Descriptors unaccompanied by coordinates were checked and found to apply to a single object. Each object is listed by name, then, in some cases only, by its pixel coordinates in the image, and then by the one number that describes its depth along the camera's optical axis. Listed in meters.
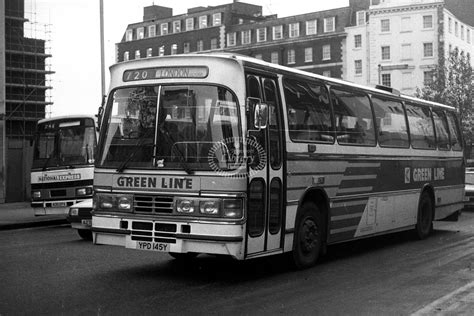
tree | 55.38
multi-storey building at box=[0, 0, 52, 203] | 26.86
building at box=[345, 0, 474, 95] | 73.81
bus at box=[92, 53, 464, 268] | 8.23
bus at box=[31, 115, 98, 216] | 16.42
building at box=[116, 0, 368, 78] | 78.69
